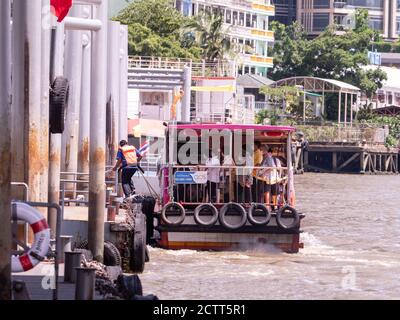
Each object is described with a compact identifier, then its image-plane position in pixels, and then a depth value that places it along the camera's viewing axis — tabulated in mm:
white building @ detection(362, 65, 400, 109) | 122131
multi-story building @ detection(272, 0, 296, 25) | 150625
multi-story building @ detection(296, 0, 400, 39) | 146250
